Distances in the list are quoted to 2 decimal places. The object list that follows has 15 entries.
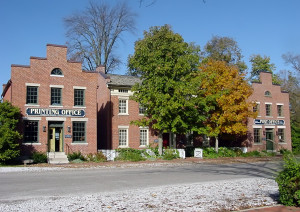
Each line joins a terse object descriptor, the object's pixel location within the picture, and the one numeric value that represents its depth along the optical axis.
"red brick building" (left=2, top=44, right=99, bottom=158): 25.66
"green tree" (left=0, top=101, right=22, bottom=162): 22.42
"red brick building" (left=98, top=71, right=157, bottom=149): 30.52
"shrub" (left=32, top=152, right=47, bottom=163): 24.47
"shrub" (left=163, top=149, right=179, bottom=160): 28.08
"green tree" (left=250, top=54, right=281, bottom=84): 56.38
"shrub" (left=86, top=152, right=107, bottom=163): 26.51
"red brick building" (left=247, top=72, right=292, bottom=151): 38.31
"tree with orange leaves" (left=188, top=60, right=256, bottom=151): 29.81
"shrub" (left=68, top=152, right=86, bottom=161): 26.04
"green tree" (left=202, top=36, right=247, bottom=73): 52.66
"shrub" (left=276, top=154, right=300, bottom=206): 8.60
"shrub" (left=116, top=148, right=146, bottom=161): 26.98
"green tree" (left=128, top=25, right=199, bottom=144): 26.41
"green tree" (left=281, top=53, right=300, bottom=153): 52.49
